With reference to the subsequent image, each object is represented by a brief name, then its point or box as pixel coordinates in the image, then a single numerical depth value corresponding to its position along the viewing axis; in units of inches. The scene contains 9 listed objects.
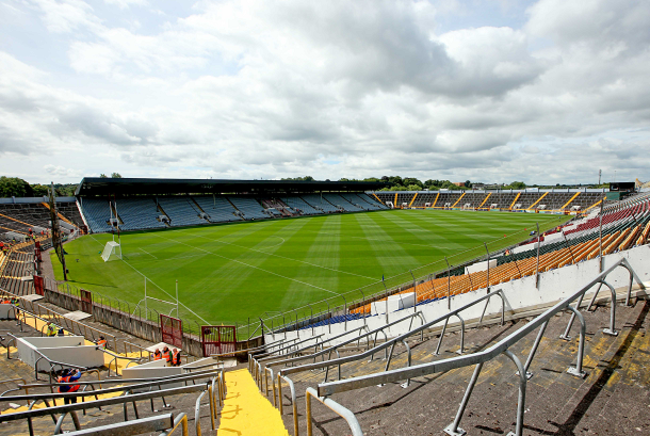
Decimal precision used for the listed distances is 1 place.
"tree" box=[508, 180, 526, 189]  6973.4
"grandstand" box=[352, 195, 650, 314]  396.2
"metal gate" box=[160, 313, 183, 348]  567.5
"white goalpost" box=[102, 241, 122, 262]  1206.9
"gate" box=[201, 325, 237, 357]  550.6
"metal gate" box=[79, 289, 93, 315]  681.6
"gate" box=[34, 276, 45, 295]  794.2
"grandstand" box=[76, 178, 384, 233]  2114.4
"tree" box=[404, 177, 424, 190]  7340.1
